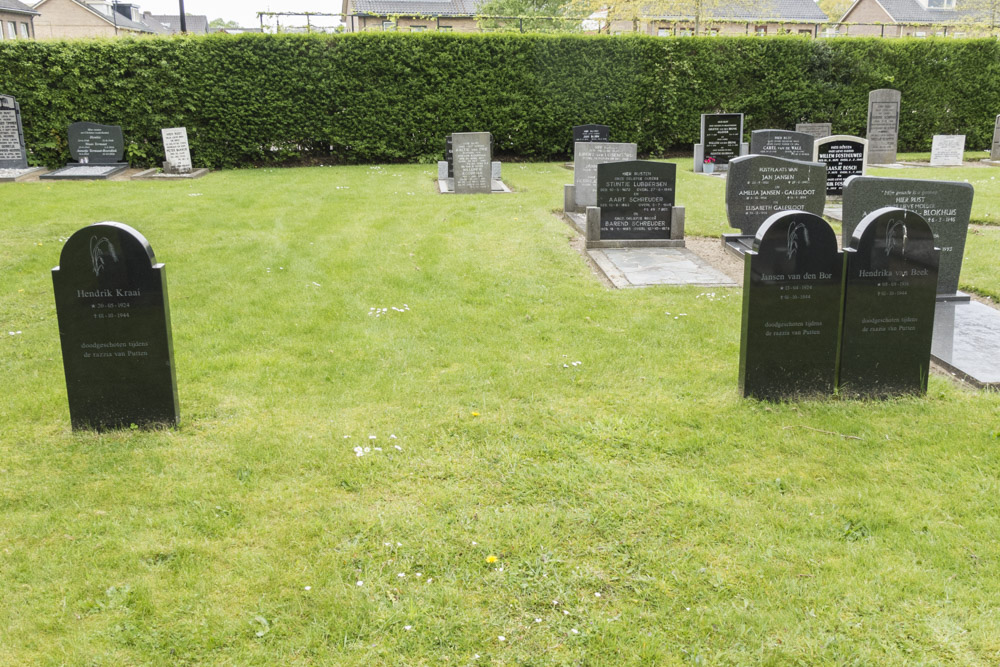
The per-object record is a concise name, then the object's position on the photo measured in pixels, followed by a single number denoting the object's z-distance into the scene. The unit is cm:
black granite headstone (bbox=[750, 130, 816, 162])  1518
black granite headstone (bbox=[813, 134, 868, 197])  1367
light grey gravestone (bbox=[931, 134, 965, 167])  2019
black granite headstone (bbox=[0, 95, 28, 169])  1852
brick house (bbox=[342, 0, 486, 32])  5291
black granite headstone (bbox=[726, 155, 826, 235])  1005
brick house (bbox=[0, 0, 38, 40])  5238
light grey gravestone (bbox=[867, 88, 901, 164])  2062
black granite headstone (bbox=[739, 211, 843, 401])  507
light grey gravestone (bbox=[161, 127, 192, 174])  1917
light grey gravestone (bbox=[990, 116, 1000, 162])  2097
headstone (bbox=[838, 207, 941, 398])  515
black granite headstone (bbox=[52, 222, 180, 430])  466
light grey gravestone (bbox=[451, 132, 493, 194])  1546
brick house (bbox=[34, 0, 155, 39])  6588
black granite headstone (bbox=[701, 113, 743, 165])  1958
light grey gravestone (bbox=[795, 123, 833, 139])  1980
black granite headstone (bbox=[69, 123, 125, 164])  1917
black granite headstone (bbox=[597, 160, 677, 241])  1052
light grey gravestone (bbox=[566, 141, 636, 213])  1355
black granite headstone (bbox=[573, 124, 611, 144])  1794
